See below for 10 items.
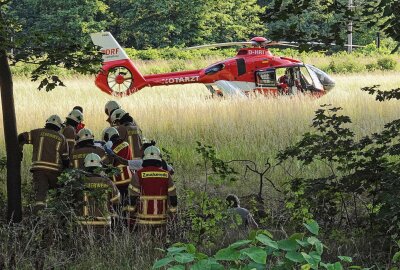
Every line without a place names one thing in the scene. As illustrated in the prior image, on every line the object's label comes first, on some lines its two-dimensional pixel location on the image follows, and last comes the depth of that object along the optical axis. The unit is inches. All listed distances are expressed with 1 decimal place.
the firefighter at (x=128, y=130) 767.7
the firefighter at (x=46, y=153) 734.5
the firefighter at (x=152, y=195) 604.1
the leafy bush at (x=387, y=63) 3378.4
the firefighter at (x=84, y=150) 694.5
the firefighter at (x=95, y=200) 589.0
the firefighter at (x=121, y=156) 716.7
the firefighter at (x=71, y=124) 795.4
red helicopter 1715.1
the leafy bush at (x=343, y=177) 544.1
